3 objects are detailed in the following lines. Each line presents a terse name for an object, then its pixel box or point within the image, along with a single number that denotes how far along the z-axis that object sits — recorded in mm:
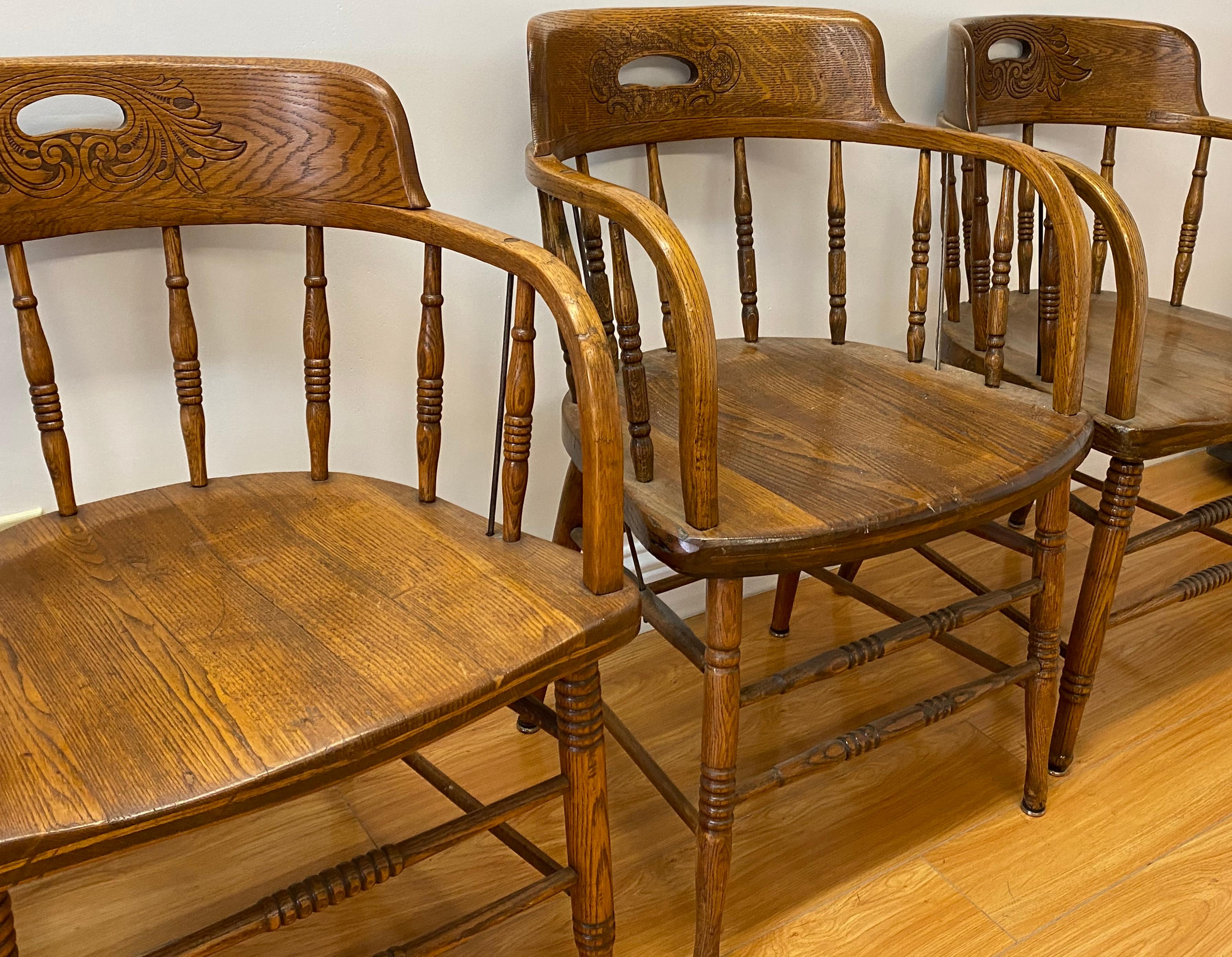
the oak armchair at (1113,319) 1134
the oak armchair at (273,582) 668
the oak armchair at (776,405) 888
